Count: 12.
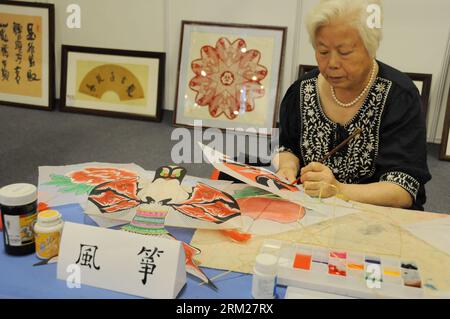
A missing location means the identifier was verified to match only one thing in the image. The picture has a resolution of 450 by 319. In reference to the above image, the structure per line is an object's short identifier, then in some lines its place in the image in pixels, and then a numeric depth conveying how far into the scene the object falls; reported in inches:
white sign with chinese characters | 33.7
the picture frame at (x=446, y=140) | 114.4
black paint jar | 36.8
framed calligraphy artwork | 135.7
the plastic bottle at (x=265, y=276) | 33.4
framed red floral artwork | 123.2
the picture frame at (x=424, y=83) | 115.6
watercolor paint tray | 34.3
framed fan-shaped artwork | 132.5
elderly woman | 50.9
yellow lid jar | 37.5
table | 34.4
